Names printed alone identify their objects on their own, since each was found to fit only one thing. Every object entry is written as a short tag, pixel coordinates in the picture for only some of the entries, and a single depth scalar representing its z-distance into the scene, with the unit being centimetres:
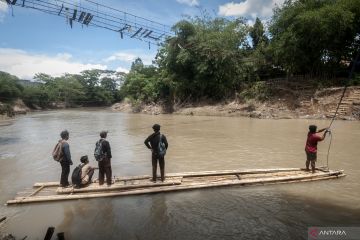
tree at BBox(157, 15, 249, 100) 3659
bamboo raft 777
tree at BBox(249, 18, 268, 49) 4209
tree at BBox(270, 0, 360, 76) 2736
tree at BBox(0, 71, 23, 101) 5422
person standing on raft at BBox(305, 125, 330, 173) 902
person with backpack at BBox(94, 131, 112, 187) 814
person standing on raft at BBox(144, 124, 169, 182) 819
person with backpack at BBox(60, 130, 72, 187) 826
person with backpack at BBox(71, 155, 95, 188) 811
